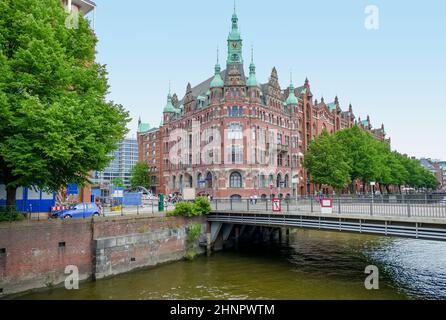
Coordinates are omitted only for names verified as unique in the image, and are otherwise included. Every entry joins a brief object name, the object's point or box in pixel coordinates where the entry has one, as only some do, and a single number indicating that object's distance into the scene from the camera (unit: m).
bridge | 18.03
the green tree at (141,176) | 93.50
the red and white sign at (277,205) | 25.92
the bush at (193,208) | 28.91
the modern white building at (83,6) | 33.31
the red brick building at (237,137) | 58.22
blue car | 24.98
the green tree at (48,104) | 16.45
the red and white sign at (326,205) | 22.49
